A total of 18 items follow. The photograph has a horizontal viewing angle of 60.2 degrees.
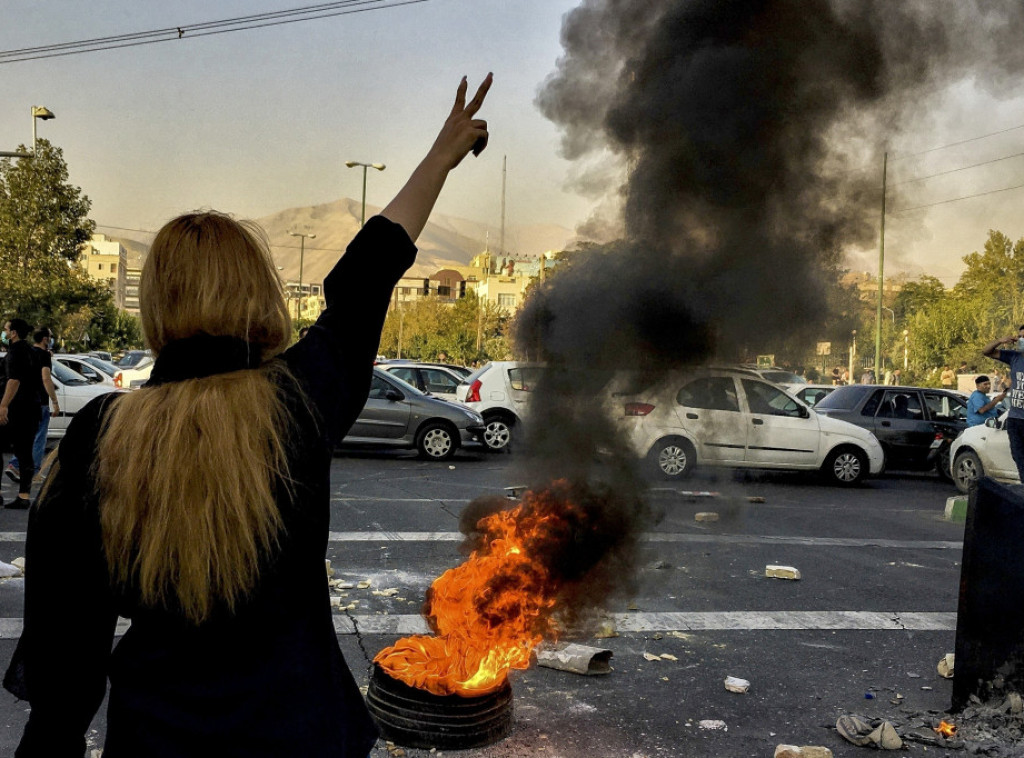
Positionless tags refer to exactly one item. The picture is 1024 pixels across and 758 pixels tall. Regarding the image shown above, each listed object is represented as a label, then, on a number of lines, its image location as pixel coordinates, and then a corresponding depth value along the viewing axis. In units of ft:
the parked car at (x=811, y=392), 59.26
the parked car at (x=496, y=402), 50.75
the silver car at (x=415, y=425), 48.19
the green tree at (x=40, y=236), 82.89
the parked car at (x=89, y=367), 62.18
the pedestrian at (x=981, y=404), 42.11
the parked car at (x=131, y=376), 63.94
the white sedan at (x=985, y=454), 40.06
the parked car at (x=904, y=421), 49.42
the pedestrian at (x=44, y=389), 30.73
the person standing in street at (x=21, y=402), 29.48
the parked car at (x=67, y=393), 46.68
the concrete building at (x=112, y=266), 543.80
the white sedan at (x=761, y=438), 39.40
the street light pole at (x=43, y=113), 72.43
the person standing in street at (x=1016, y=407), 31.32
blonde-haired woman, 4.63
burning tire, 12.62
